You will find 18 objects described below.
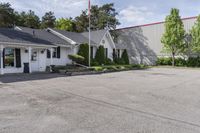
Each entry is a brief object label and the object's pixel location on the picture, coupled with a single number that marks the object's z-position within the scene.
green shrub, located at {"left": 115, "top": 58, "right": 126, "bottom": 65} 23.41
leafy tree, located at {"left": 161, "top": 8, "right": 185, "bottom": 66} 22.22
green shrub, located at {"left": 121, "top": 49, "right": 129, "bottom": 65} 24.59
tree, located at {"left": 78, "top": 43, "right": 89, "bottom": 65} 18.16
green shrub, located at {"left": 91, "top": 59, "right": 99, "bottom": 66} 19.26
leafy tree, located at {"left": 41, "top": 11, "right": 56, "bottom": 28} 37.84
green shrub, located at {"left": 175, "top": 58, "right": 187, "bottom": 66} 22.83
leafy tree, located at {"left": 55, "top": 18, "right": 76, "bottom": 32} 33.70
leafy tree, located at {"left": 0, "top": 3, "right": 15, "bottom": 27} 31.71
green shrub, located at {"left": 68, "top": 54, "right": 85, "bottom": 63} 17.01
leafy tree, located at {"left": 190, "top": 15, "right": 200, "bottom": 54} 21.05
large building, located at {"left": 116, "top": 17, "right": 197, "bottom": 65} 25.77
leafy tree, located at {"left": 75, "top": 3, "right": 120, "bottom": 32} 31.55
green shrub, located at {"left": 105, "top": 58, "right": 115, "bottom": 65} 21.05
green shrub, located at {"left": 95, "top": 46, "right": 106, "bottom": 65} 20.08
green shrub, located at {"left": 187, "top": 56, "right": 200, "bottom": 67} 21.98
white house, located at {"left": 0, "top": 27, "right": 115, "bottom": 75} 12.49
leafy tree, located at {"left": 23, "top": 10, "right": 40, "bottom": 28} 33.93
